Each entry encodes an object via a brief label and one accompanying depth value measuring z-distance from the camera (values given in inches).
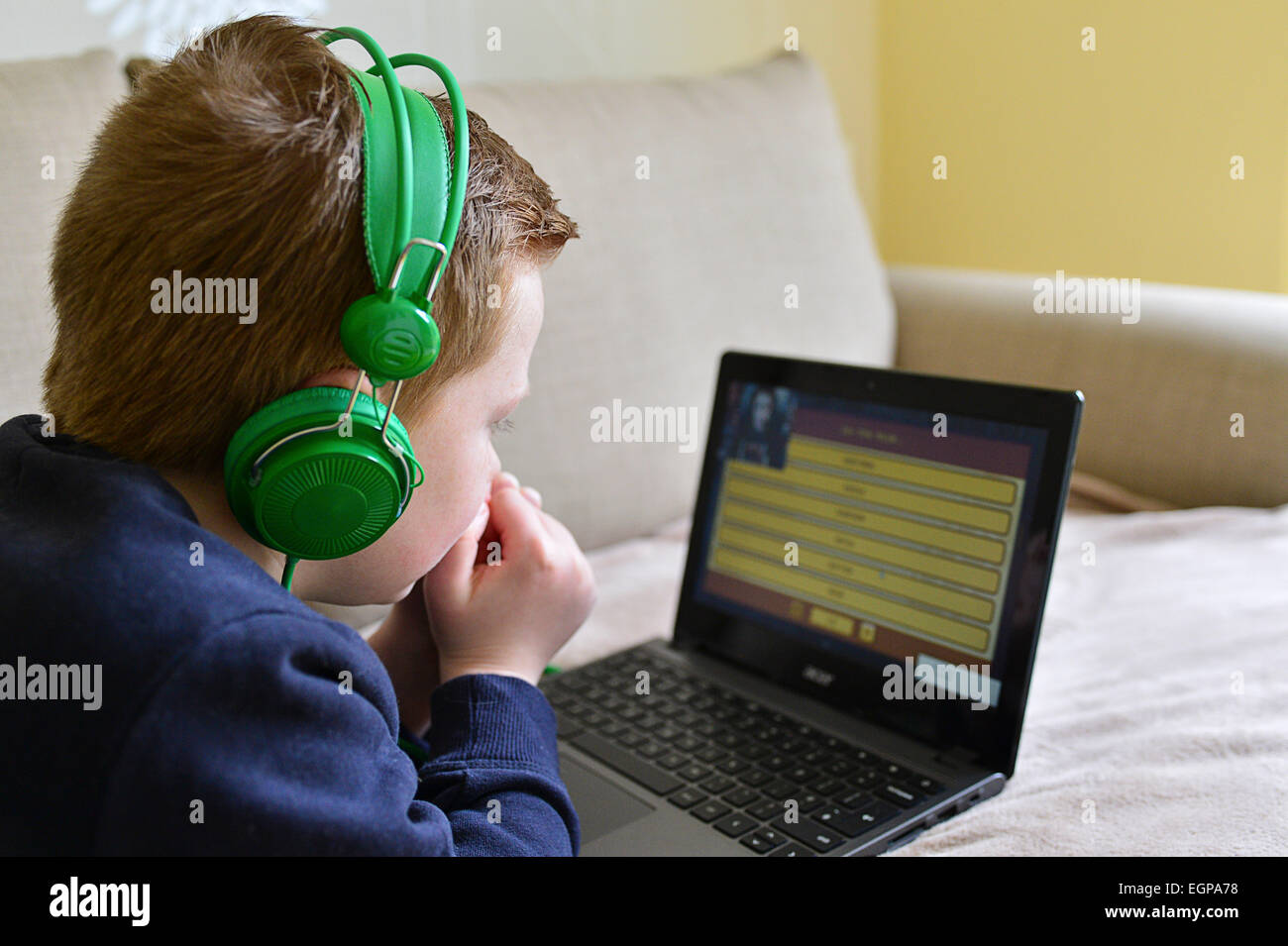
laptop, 30.4
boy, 19.7
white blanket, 29.4
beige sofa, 33.4
